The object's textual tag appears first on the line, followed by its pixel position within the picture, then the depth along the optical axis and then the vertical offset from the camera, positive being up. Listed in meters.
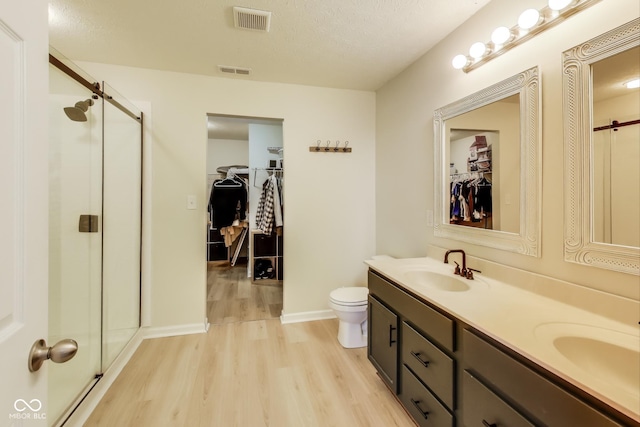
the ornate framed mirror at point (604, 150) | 1.05 +0.26
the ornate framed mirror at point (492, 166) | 1.41 +0.29
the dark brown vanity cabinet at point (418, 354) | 1.21 -0.70
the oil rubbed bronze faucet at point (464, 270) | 1.62 -0.33
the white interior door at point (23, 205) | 0.53 +0.02
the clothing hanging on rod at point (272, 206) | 3.45 +0.12
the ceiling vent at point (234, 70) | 2.44 +1.30
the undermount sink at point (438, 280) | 1.61 -0.40
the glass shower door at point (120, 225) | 1.99 -0.07
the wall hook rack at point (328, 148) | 2.86 +0.70
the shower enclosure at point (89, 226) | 1.49 -0.06
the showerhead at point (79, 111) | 1.60 +0.62
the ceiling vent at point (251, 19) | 1.71 +1.26
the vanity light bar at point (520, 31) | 1.21 +0.93
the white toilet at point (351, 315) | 2.29 -0.82
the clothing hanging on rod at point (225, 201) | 3.81 +0.20
